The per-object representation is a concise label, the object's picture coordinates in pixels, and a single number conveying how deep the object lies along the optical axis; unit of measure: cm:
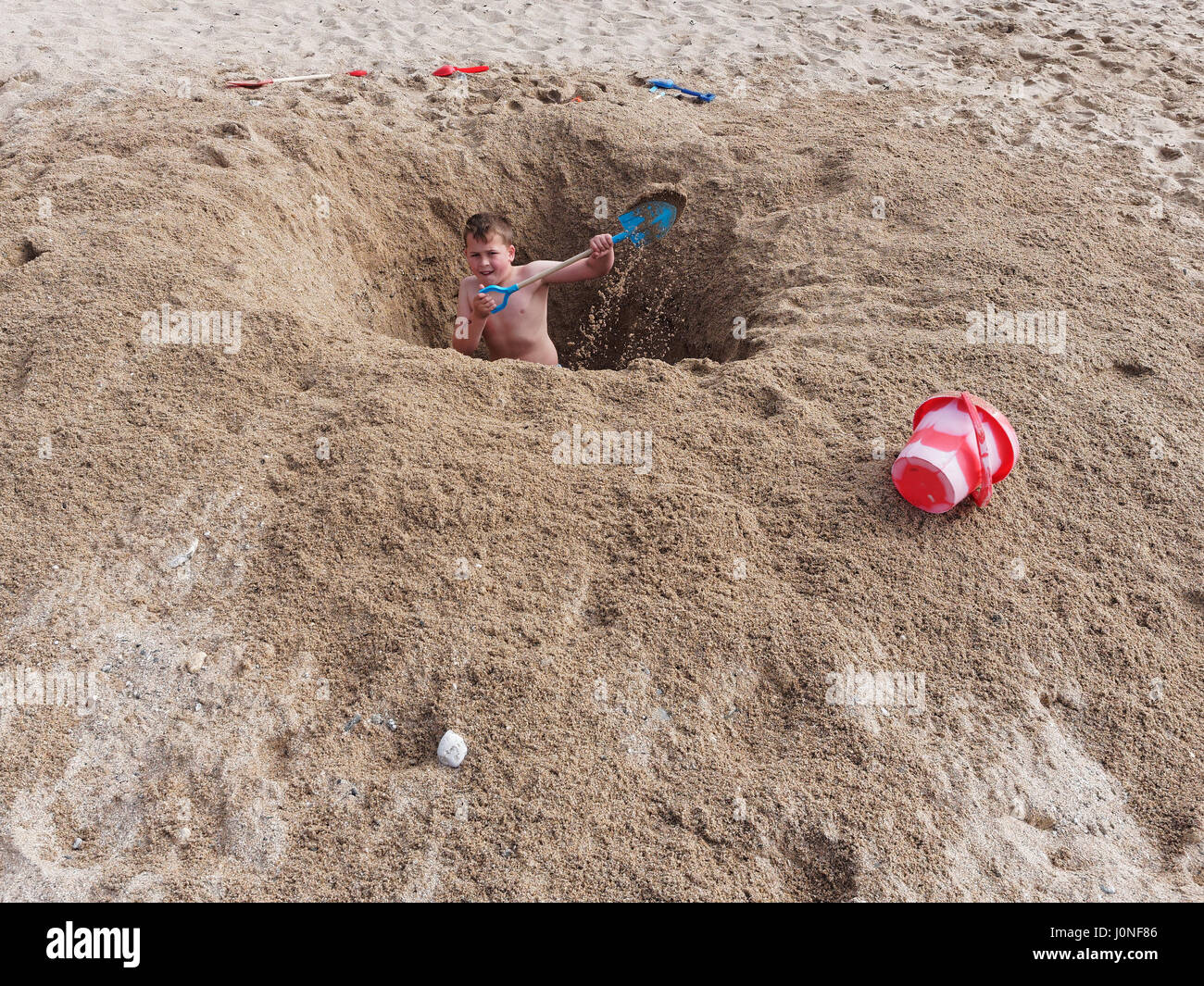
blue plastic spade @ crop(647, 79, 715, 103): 496
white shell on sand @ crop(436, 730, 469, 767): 187
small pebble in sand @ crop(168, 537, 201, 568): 226
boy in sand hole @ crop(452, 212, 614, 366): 359
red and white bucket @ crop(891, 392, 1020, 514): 224
